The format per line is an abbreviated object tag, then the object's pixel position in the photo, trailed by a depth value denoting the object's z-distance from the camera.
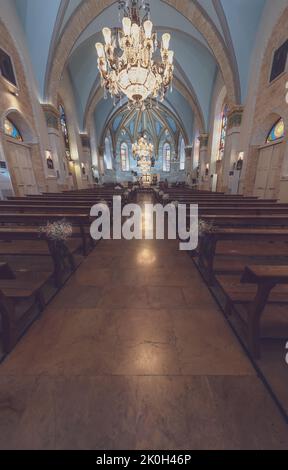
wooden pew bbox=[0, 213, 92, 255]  2.92
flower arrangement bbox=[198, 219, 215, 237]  2.36
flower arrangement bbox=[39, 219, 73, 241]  2.25
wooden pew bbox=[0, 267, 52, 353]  1.59
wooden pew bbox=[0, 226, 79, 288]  2.19
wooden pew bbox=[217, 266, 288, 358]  1.18
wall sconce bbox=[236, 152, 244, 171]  8.69
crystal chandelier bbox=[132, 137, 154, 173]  20.02
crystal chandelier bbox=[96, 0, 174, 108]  5.14
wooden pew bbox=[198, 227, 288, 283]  2.06
